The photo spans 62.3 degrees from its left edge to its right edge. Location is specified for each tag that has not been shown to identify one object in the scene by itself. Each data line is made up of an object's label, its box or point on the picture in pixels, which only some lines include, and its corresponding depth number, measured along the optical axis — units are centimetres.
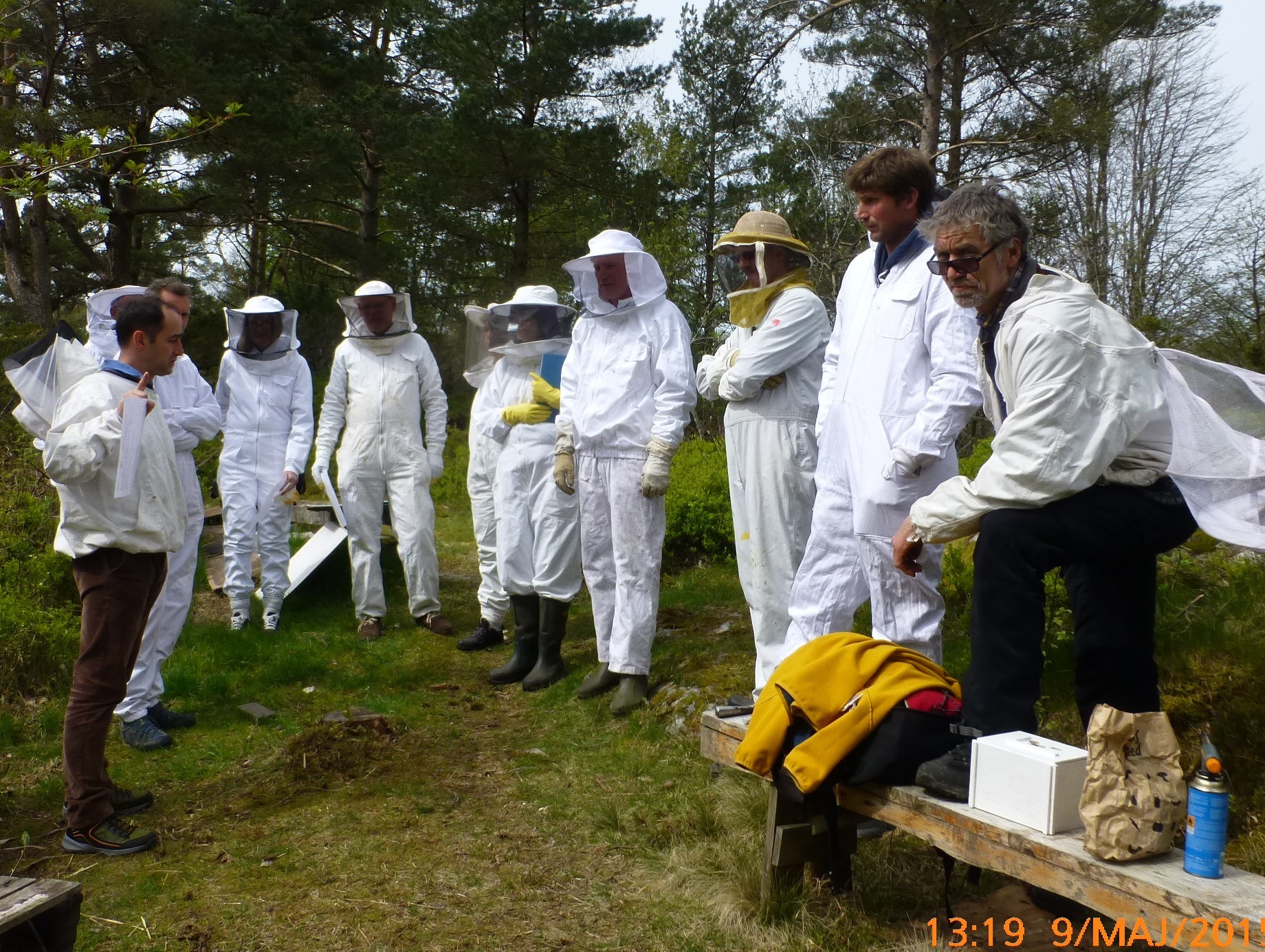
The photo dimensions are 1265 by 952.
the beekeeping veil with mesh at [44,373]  435
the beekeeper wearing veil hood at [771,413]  467
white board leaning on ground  838
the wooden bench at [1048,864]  220
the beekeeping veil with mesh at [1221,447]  284
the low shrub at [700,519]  924
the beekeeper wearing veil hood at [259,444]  755
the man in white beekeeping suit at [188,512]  537
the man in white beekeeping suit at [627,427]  557
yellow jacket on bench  299
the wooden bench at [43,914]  274
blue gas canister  231
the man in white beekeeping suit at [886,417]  372
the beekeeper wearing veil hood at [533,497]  632
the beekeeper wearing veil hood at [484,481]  745
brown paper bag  238
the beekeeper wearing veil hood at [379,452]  772
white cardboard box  256
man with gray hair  285
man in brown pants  402
